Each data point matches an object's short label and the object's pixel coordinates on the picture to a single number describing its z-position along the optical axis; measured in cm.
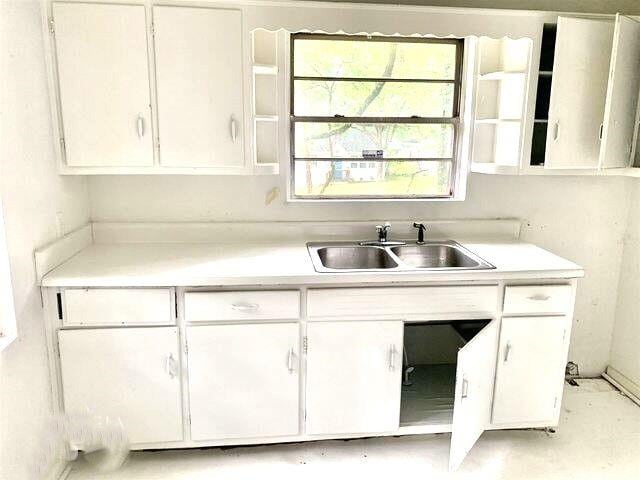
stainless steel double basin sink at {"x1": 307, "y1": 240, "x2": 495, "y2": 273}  252
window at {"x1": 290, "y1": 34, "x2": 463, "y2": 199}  258
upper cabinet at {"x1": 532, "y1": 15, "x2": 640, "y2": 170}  221
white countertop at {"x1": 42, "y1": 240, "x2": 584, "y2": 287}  200
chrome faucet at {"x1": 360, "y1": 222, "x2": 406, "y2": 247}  256
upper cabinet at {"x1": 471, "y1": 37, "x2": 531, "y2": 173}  241
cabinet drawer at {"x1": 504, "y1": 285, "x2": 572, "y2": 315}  217
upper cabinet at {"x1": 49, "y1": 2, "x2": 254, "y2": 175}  208
